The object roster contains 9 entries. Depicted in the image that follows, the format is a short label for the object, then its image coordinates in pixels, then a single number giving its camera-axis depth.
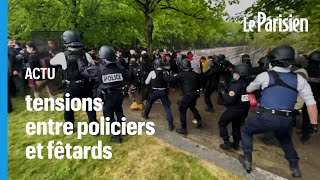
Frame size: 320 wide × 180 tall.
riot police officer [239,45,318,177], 2.31
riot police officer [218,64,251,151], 2.98
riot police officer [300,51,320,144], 3.71
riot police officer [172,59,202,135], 3.61
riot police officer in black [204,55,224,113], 4.66
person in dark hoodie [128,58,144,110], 4.72
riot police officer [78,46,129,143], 3.03
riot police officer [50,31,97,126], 3.14
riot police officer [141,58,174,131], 3.77
